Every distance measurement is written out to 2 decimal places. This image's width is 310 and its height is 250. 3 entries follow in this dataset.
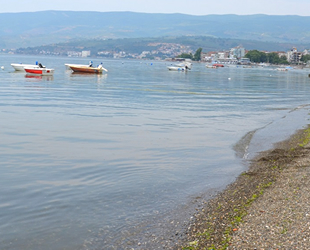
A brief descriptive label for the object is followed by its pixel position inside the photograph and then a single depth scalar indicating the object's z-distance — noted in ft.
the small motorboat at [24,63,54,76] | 231.30
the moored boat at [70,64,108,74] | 283.38
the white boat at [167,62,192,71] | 388.10
